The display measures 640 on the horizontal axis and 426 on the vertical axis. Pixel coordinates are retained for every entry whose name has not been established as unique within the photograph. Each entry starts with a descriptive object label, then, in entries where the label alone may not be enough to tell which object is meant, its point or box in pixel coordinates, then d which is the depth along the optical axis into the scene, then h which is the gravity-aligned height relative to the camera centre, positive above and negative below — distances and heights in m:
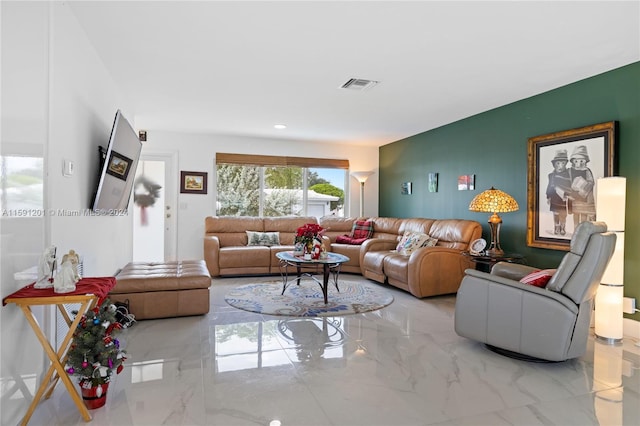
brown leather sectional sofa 4.39 -0.56
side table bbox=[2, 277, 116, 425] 1.70 -0.43
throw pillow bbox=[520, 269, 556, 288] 2.71 -0.47
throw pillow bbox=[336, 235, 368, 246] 6.15 -0.48
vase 4.27 -0.43
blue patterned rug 3.81 -0.99
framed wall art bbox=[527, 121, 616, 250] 3.41 +0.36
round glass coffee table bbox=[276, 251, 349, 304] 4.11 -0.55
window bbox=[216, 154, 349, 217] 6.76 +0.47
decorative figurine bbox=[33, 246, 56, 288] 1.87 -0.31
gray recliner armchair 2.46 -0.63
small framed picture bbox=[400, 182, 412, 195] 6.52 +0.42
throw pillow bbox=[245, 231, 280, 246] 6.04 -0.46
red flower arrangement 4.29 -0.26
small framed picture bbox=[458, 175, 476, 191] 5.05 +0.41
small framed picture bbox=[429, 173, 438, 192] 5.83 +0.47
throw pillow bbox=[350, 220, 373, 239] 6.43 -0.31
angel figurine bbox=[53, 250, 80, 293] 1.79 -0.34
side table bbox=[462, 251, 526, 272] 3.88 -0.47
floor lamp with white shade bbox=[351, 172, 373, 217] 7.07 +0.66
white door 6.21 +0.00
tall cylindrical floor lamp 2.96 -0.42
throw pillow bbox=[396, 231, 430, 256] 5.04 -0.41
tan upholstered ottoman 3.39 -0.77
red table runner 1.73 -0.40
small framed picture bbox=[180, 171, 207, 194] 6.43 +0.46
